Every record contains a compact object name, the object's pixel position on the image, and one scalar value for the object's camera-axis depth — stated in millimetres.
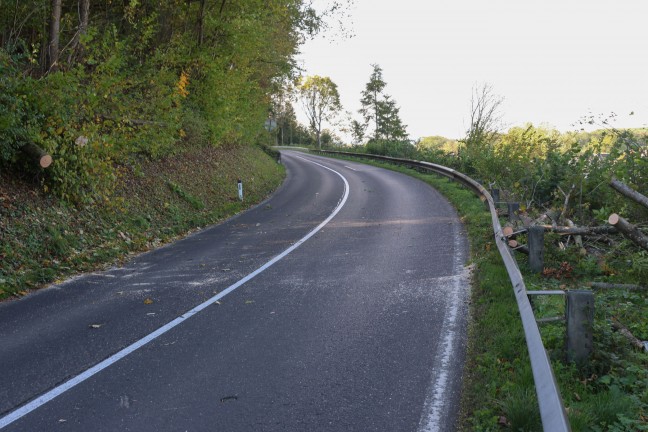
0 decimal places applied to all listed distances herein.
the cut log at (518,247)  7534
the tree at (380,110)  71500
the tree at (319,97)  93125
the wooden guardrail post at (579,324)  4430
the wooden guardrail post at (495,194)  12656
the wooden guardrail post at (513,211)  10008
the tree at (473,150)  18172
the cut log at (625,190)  7438
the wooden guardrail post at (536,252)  7484
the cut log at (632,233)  6711
